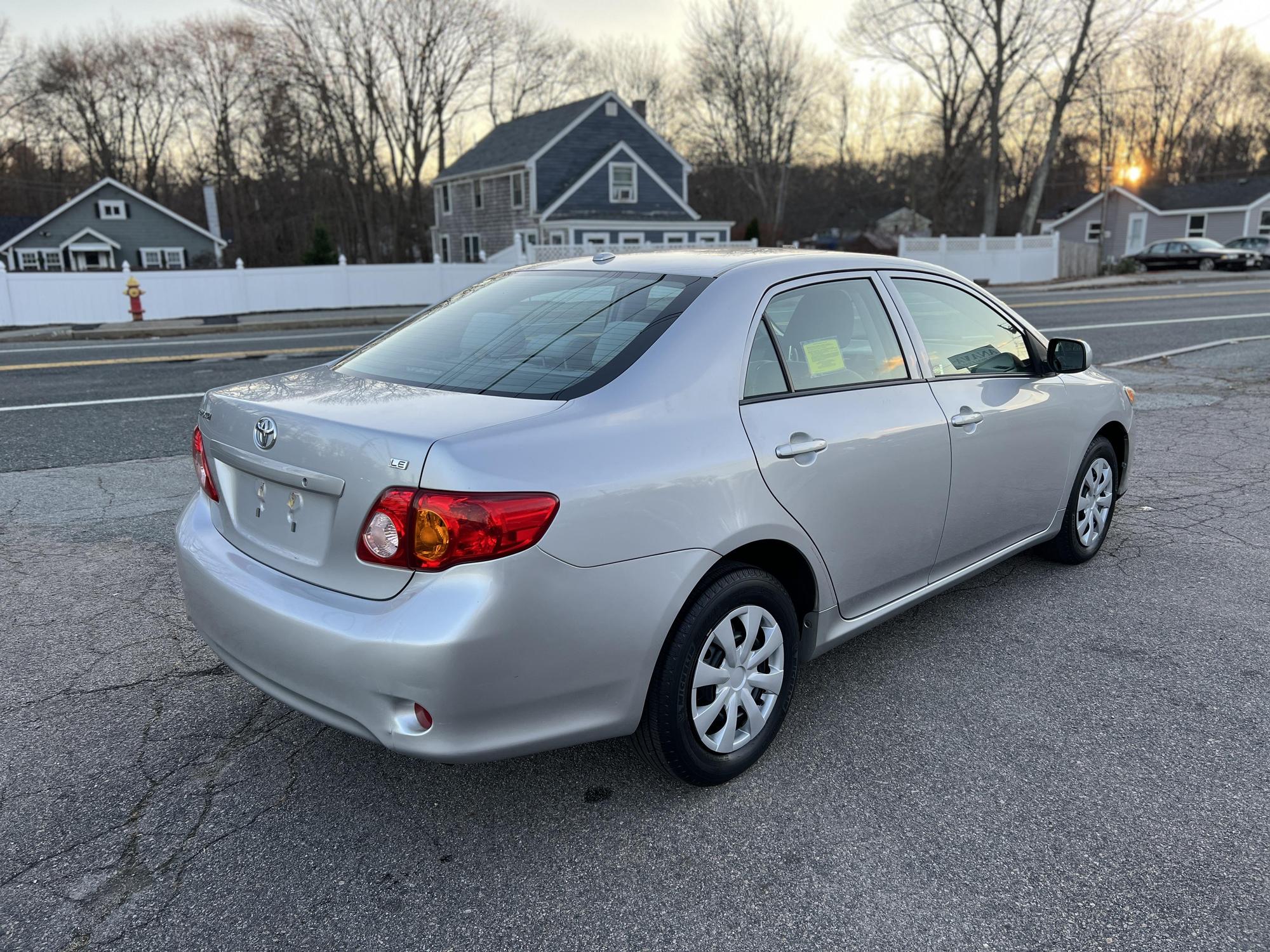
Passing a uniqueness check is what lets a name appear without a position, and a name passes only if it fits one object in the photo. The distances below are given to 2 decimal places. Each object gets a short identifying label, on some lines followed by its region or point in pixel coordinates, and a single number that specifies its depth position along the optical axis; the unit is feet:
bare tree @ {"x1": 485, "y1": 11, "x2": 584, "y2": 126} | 152.87
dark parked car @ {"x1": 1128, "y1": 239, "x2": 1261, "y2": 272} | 128.36
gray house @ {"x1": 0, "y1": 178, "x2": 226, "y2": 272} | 147.74
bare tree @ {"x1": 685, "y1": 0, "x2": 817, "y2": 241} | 173.27
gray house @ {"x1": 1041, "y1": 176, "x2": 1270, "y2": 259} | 162.71
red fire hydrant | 68.90
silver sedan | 7.63
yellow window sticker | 10.57
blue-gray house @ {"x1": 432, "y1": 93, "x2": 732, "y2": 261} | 120.88
